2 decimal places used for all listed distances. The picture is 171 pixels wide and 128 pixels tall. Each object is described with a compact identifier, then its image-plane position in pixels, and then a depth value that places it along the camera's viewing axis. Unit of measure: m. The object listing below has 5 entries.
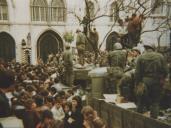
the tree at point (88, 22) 14.16
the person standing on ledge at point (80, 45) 17.53
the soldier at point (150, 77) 8.52
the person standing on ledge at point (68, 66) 16.19
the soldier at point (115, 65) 11.57
